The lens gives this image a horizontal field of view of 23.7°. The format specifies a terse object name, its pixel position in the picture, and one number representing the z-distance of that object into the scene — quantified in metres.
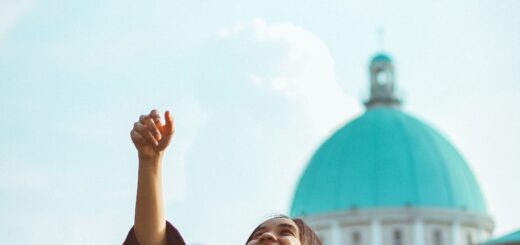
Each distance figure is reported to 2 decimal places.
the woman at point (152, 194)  2.90
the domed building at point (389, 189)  64.62
